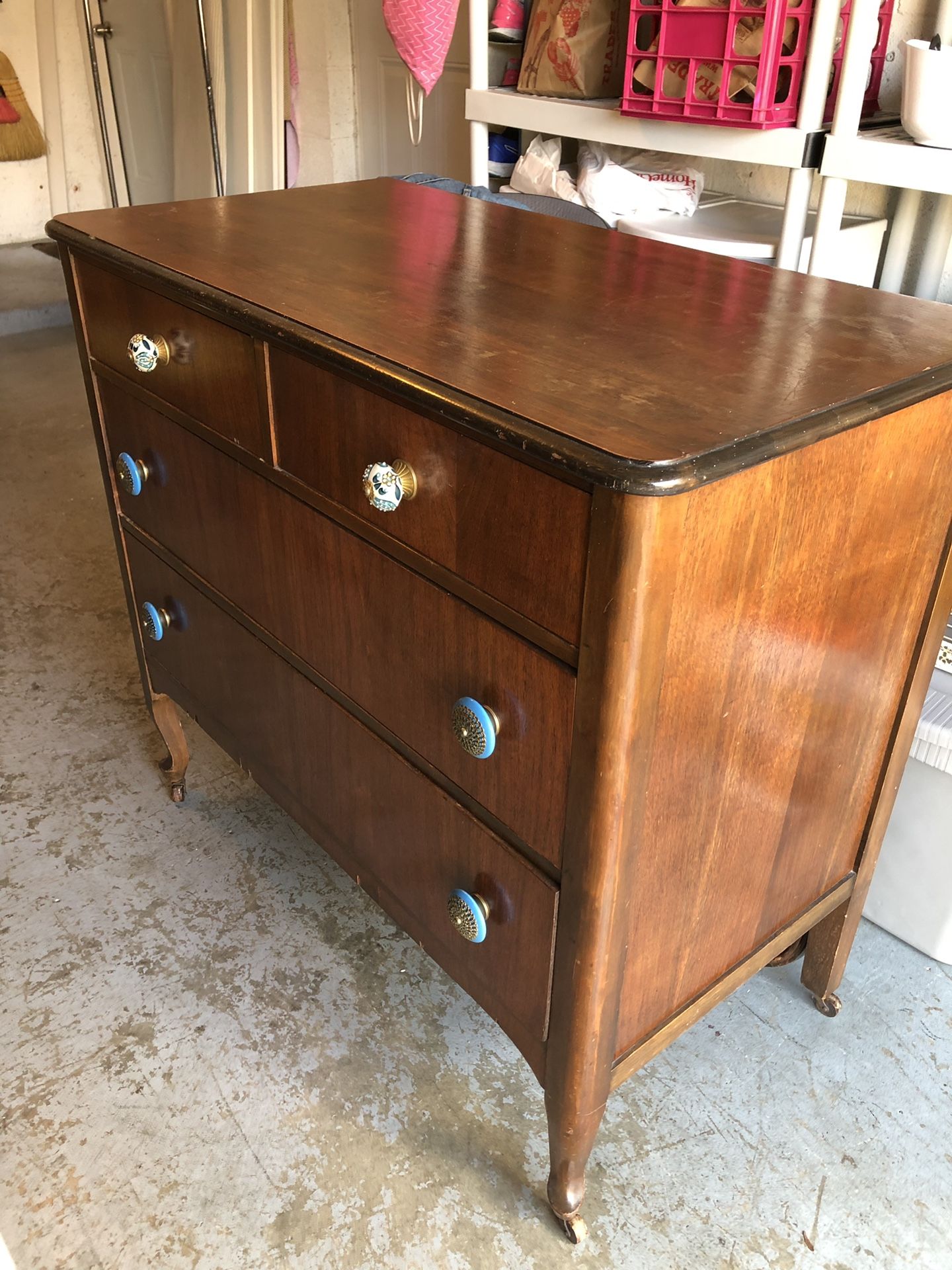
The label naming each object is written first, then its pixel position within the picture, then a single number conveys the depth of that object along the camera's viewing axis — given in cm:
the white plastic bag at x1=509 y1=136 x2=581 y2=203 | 193
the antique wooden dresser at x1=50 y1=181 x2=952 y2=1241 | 72
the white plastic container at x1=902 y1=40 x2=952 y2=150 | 131
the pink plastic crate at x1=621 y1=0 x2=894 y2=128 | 146
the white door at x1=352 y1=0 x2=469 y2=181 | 272
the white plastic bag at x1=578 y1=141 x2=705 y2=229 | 182
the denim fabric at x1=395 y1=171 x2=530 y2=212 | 169
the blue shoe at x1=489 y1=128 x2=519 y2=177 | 232
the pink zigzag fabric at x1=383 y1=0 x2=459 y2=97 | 206
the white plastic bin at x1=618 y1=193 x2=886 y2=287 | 165
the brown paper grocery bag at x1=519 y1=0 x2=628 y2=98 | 186
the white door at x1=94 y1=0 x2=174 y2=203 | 395
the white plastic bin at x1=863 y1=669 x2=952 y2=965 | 125
